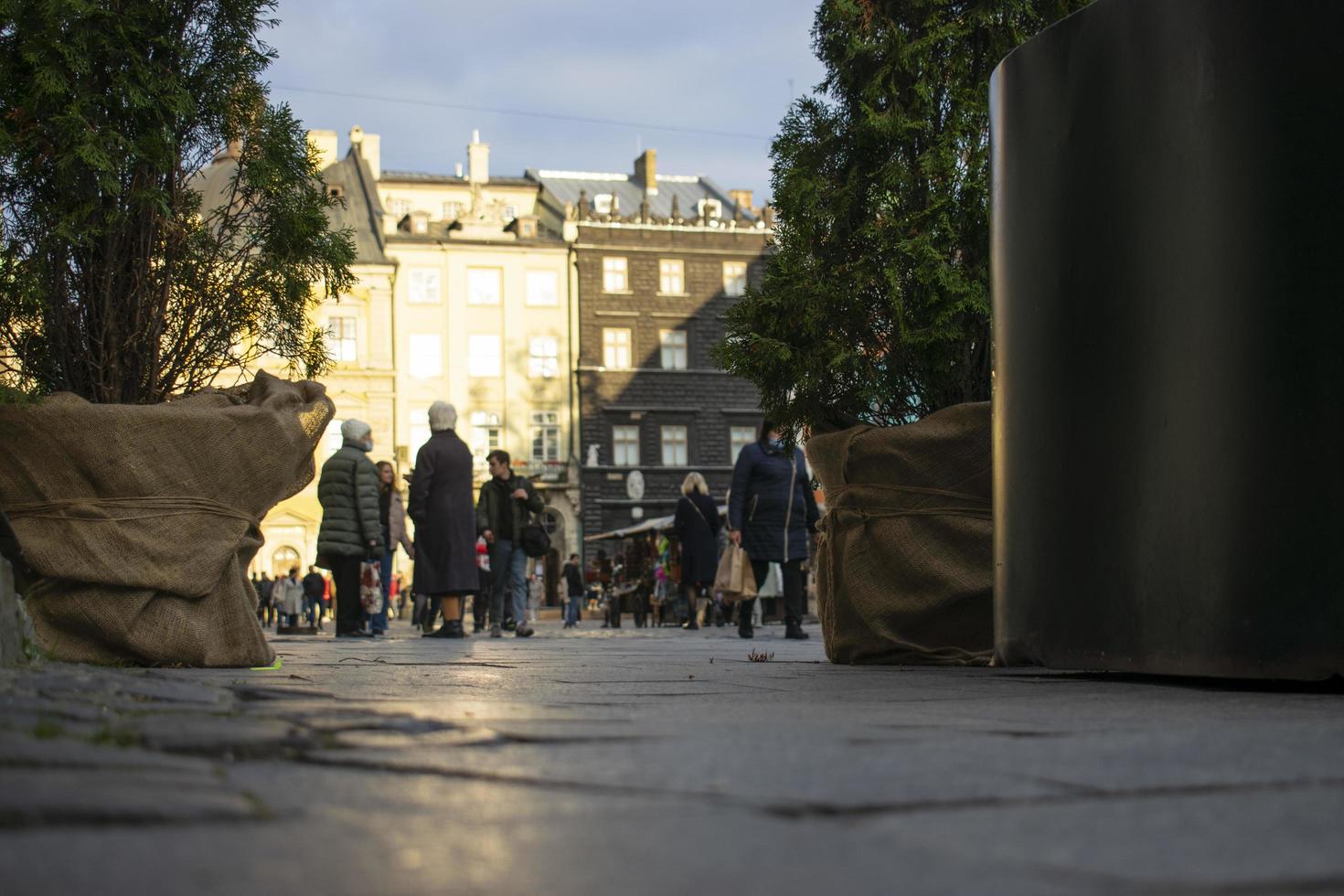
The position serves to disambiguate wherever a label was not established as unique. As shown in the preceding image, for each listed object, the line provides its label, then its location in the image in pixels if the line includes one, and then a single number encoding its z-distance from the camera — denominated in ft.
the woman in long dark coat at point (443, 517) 42.45
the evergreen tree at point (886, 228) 28.81
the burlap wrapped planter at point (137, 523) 20.40
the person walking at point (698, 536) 65.51
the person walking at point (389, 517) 52.34
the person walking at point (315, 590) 119.75
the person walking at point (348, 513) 43.42
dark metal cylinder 15.80
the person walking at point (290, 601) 117.39
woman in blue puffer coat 43.91
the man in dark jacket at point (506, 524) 48.16
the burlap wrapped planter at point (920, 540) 23.45
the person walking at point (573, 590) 94.53
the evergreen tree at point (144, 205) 21.50
